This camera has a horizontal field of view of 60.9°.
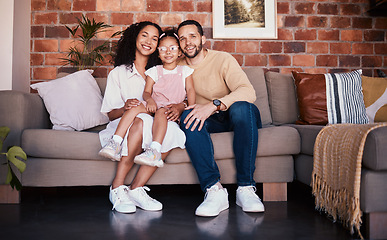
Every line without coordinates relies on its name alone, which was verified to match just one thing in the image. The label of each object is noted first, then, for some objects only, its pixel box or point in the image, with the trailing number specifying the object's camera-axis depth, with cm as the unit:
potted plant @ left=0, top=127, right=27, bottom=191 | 161
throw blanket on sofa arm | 130
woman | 175
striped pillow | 224
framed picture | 313
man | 170
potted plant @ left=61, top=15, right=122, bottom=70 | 289
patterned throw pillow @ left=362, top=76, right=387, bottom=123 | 229
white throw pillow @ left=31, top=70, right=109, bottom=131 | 216
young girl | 188
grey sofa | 186
